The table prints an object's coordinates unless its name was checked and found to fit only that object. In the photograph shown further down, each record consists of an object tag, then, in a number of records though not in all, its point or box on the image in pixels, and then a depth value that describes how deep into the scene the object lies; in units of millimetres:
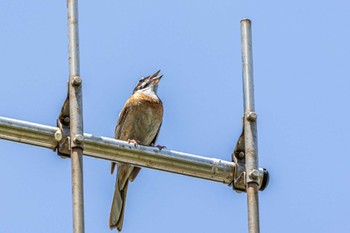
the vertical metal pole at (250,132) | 11695
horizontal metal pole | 11508
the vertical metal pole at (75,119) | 10595
